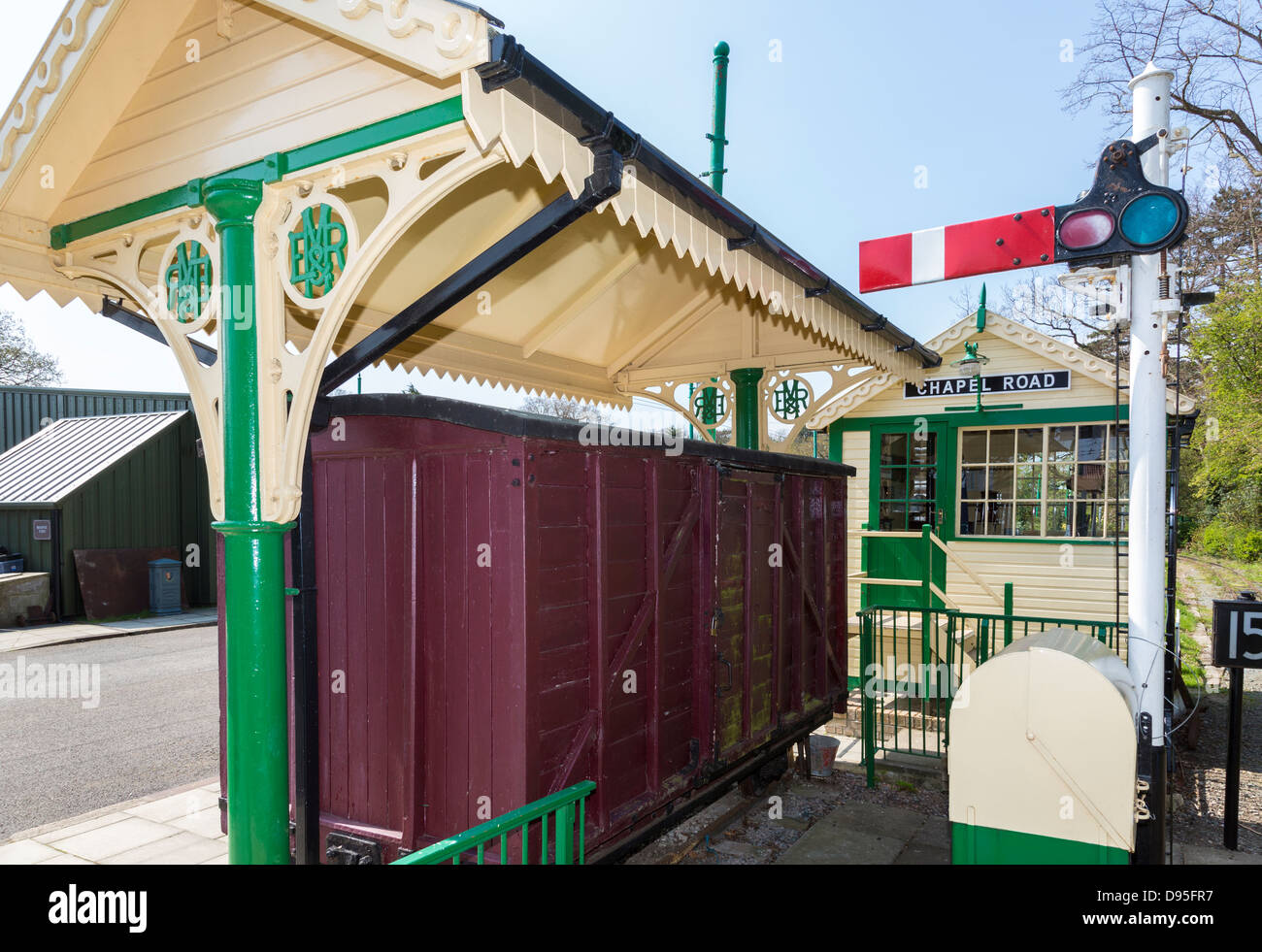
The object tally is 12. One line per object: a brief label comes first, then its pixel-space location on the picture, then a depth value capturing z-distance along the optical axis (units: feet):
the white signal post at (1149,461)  10.09
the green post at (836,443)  37.32
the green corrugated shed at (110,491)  47.73
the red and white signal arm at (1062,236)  9.93
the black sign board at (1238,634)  13.96
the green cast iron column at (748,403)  24.75
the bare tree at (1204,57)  52.21
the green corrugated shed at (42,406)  65.16
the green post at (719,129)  27.53
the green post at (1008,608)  19.60
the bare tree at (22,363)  106.01
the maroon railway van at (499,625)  11.69
